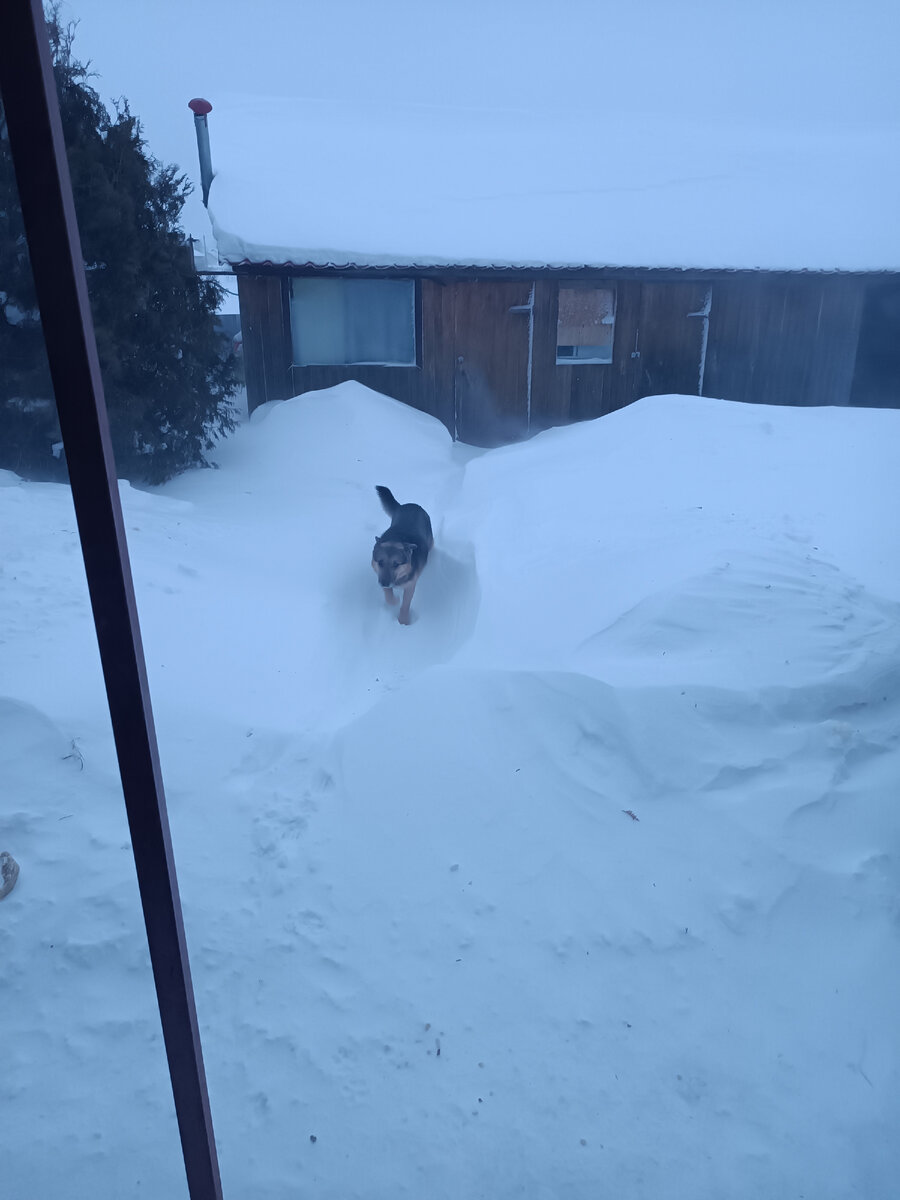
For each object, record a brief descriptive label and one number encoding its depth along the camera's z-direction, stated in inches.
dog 228.5
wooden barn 439.2
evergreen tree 289.6
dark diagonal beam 42.4
